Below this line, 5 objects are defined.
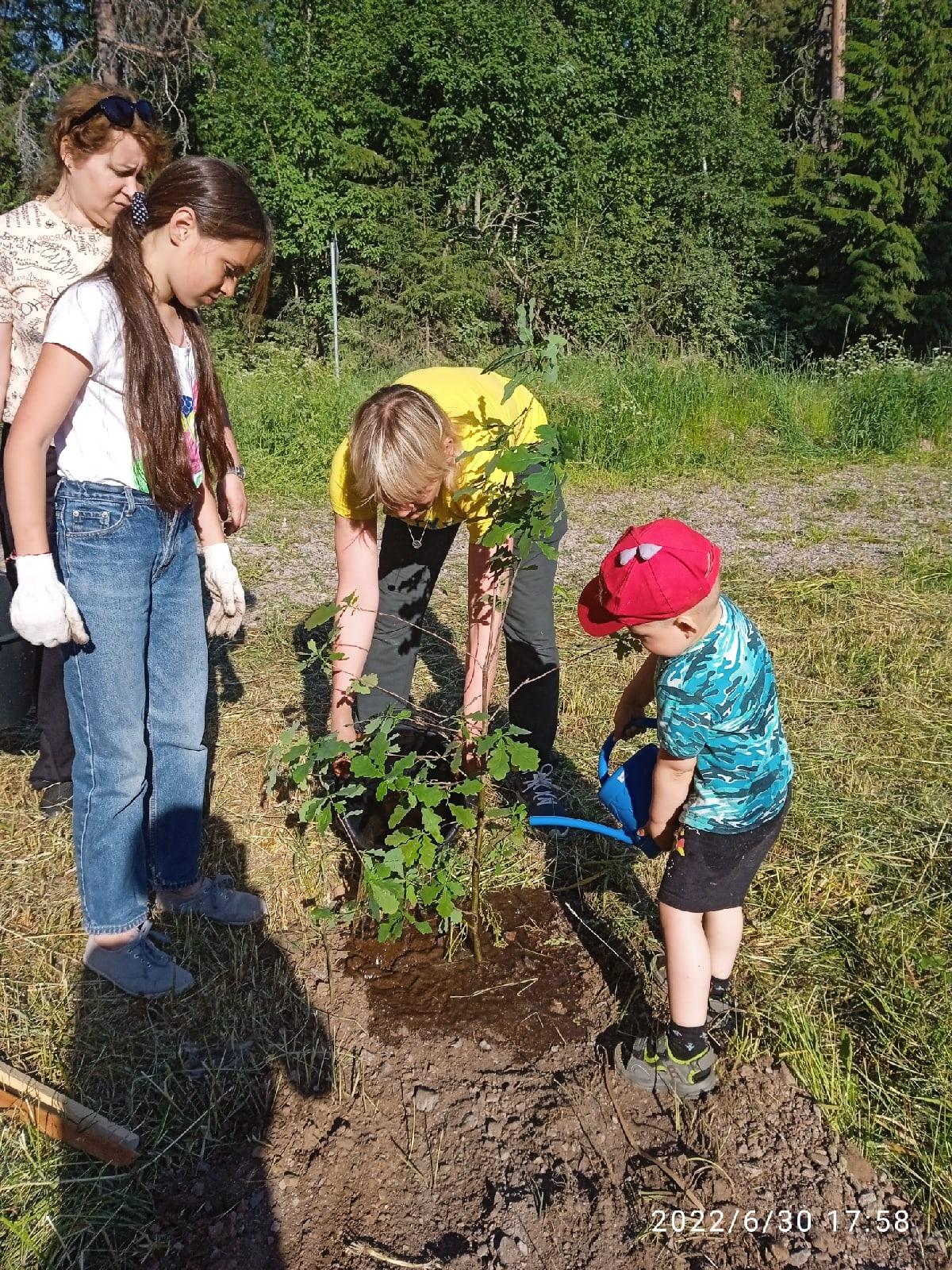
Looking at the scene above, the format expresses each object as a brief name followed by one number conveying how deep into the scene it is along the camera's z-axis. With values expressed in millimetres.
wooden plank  1650
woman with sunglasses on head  2004
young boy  1487
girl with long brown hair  1601
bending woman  1847
